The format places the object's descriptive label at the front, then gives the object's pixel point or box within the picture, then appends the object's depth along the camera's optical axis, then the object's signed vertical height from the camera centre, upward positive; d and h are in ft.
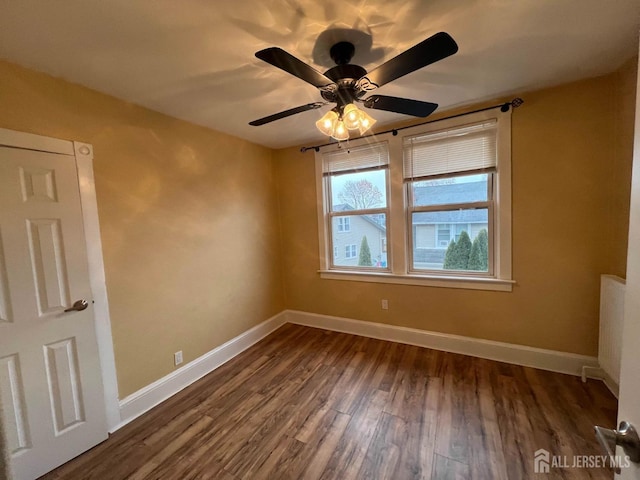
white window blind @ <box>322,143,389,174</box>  9.73 +2.39
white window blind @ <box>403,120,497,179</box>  8.09 +2.12
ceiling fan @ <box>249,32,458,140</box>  3.72 +2.37
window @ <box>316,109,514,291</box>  8.09 +0.42
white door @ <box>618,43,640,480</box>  1.96 -0.91
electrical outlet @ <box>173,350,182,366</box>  7.66 -3.83
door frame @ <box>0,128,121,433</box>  5.75 -0.80
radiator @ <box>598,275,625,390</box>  6.04 -2.83
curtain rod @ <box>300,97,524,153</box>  7.39 +3.11
